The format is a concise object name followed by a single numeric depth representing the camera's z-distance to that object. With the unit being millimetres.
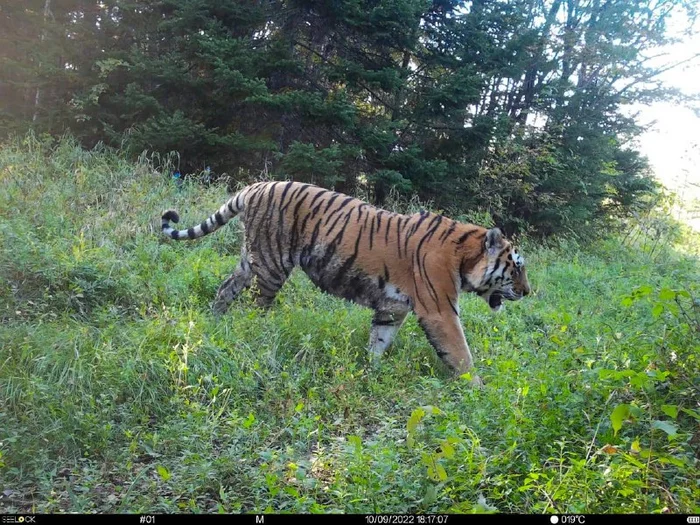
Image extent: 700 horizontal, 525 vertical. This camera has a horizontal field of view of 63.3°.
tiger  4984
